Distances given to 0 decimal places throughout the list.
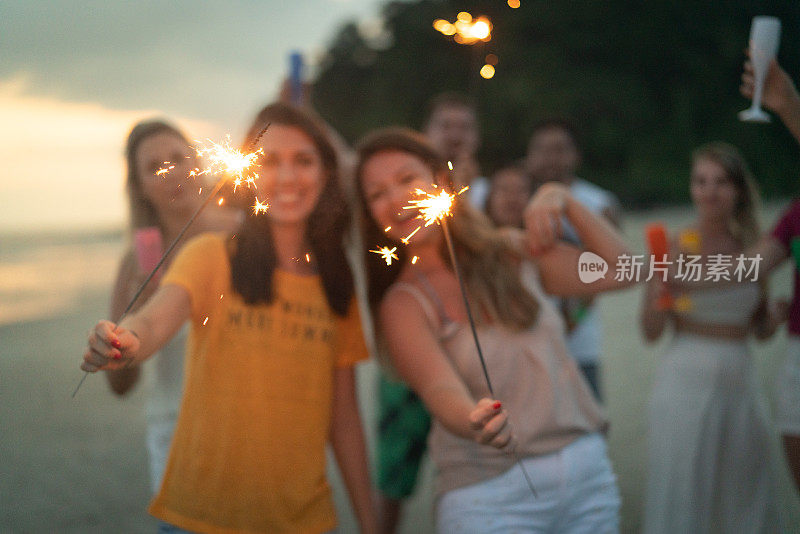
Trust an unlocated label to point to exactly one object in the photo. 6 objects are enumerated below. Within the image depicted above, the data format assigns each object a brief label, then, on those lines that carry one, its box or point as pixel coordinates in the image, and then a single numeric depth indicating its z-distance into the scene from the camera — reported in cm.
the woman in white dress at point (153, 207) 157
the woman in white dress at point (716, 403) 258
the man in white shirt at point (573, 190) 340
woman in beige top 164
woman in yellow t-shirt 159
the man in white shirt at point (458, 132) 359
